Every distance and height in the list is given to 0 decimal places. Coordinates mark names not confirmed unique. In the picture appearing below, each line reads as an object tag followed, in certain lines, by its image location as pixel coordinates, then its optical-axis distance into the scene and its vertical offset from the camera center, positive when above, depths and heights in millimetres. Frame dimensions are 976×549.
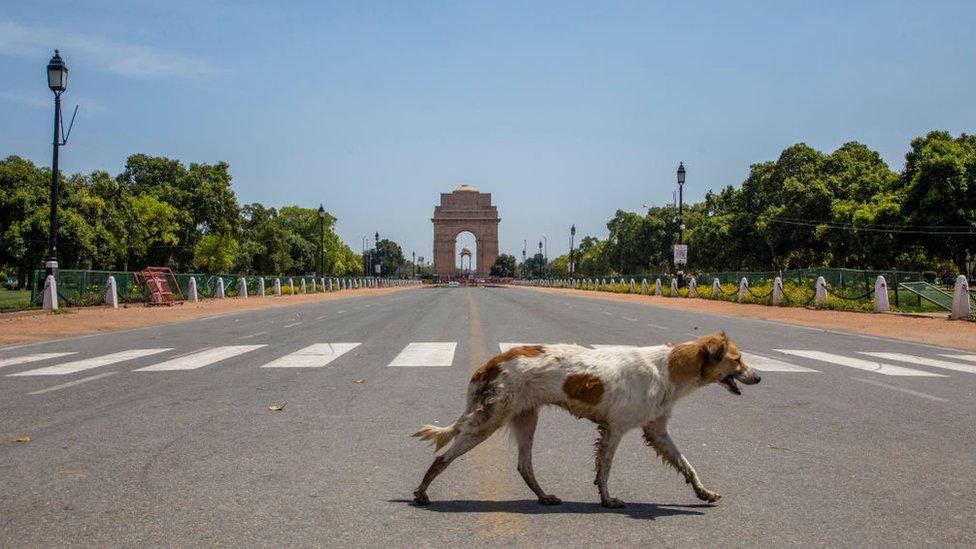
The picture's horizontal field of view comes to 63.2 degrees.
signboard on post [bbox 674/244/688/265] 47319 +986
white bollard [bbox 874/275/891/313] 27812 -885
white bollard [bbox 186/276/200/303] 38125 -1086
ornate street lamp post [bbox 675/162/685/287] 44219 +4226
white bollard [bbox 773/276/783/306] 34375 -925
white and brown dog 4637 -730
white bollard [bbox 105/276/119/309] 30281 -951
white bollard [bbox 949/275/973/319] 24094 -911
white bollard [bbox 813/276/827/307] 31688 -813
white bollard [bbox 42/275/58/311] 25469 -799
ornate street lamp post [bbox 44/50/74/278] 24016 +5148
